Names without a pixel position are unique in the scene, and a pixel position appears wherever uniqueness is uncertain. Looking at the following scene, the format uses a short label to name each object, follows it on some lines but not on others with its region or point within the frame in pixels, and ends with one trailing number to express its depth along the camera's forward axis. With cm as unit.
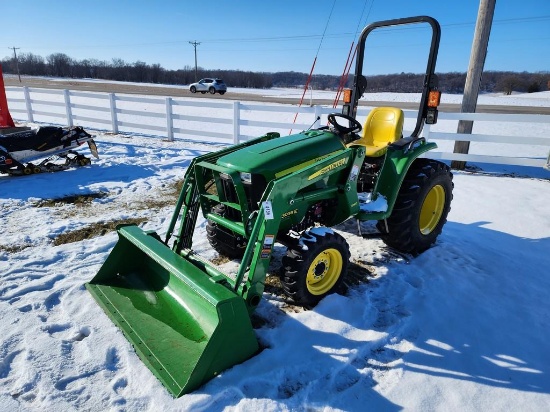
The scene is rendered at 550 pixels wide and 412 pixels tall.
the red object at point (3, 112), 927
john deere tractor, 262
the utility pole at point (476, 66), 759
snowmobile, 714
